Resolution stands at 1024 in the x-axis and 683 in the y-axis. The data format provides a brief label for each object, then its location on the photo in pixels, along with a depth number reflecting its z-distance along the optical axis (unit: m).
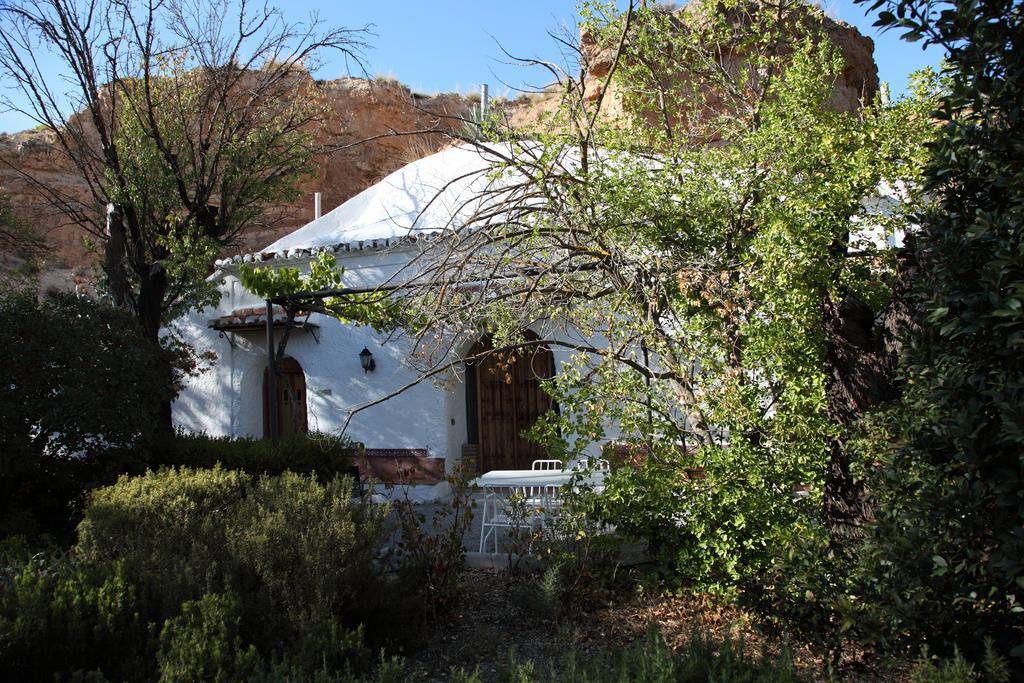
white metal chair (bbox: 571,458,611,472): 5.36
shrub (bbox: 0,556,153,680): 3.61
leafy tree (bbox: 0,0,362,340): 10.31
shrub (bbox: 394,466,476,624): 5.18
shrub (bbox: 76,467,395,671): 4.08
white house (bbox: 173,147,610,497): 11.71
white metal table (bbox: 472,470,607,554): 6.28
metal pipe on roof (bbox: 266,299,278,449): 8.98
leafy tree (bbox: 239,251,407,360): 8.38
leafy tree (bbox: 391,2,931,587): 4.90
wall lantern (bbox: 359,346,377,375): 11.72
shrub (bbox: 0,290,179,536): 7.14
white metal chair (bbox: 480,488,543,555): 5.84
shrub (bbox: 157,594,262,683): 3.47
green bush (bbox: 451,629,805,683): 3.28
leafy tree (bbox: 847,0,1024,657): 2.89
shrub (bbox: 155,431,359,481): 8.71
